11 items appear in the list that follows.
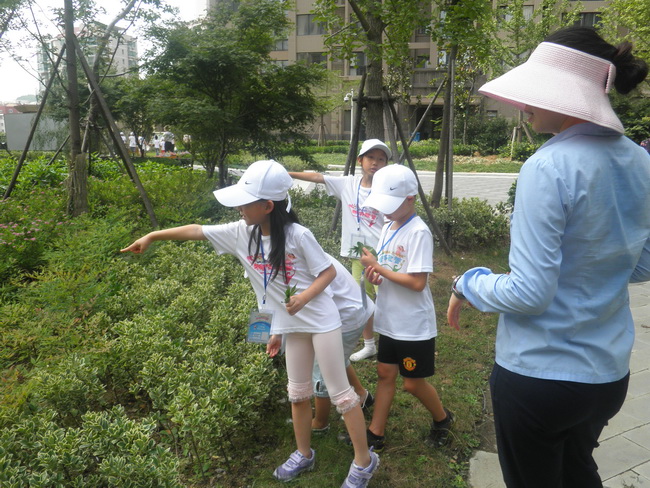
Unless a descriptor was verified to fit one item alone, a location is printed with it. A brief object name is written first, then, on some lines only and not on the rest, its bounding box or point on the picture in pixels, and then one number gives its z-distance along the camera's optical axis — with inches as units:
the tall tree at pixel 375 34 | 227.3
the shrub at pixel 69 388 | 107.5
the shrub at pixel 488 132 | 1071.0
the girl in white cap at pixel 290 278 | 92.6
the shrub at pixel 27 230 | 189.7
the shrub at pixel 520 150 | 916.5
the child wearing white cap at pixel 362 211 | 152.1
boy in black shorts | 102.3
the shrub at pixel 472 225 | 276.7
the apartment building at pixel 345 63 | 1296.8
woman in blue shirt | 54.6
